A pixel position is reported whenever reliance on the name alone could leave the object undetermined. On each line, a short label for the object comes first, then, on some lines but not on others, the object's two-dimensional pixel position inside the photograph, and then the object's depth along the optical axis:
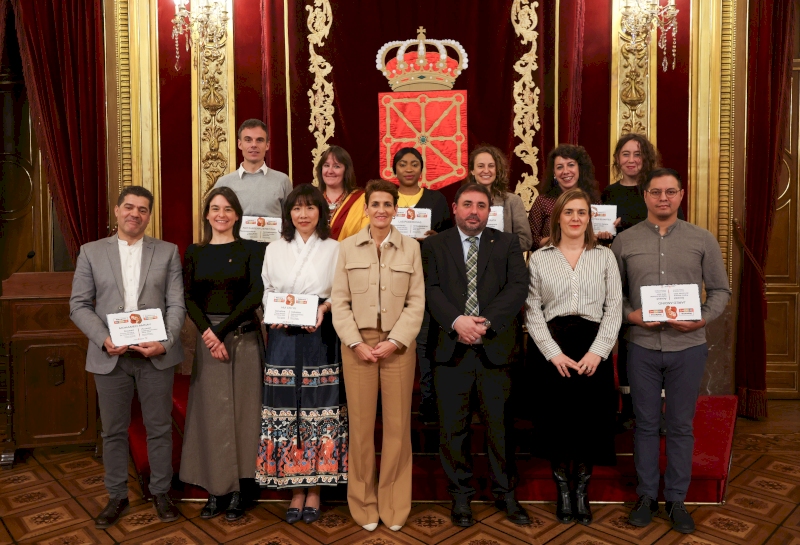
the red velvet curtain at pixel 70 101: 4.68
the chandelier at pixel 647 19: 4.64
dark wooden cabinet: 4.04
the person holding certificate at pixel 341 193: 3.52
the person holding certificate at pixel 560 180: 3.53
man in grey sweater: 3.86
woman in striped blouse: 2.98
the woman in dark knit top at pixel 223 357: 3.10
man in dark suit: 2.99
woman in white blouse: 3.04
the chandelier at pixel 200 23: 4.65
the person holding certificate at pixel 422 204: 3.58
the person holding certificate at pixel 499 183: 3.57
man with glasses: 2.99
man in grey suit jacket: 3.09
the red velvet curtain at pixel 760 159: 4.71
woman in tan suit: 2.97
